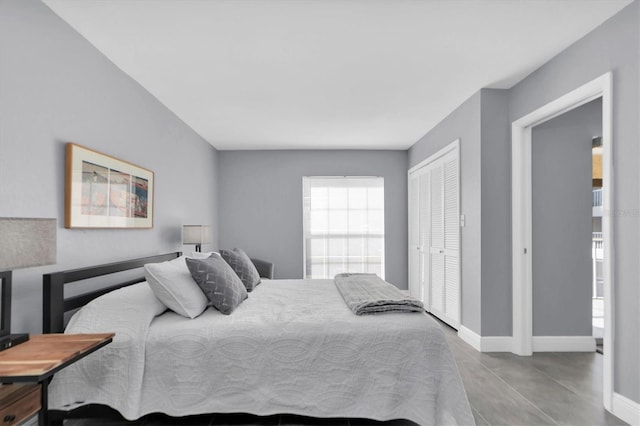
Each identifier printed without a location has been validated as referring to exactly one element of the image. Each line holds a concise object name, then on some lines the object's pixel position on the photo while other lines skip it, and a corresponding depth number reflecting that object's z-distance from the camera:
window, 6.16
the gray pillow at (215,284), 2.41
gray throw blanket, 2.35
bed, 2.01
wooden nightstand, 1.32
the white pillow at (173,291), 2.29
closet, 4.26
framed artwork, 2.35
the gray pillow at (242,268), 3.37
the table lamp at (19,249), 1.34
